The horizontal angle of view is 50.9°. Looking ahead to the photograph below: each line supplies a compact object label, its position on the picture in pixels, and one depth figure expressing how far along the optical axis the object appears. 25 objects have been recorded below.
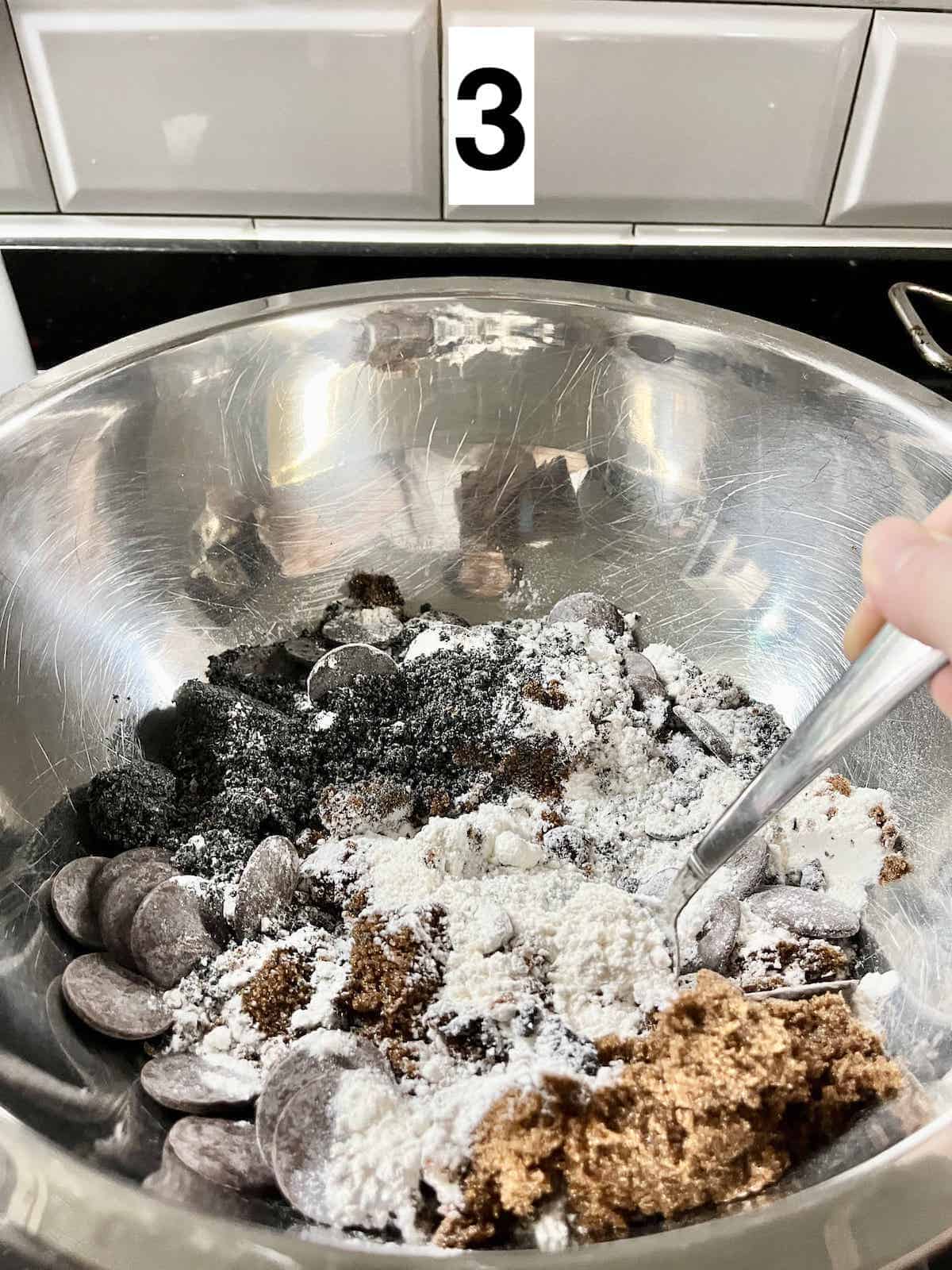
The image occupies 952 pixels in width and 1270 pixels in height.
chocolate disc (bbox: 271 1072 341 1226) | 0.21
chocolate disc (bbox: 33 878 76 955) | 0.28
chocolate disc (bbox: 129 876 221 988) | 0.28
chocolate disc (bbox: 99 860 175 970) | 0.28
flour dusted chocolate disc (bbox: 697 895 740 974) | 0.28
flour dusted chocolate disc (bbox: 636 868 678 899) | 0.30
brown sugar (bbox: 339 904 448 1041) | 0.26
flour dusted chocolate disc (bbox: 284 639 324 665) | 0.38
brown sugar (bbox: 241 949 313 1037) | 0.26
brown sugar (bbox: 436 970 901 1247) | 0.21
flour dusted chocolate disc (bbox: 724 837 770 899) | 0.30
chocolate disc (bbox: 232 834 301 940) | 0.29
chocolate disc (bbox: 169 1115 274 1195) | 0.22
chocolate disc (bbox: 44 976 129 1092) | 0.24
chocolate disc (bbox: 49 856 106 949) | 0.28
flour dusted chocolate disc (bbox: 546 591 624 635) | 0.39
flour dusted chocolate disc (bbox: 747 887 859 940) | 0.29
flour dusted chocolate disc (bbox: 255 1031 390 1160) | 0.23
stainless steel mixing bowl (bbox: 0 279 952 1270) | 0.33
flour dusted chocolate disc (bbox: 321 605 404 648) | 0.39
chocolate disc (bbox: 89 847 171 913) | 0.29
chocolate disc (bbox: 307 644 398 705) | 0.37
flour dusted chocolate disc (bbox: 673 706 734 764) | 0.35
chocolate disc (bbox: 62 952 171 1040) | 0.26
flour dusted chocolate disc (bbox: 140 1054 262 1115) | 0.24
